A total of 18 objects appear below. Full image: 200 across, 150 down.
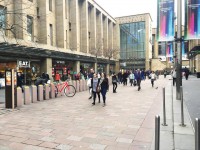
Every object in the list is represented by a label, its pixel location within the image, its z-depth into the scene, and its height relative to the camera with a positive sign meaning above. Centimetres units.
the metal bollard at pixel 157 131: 277 -81
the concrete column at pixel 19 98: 992 -121
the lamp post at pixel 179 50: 1034 +110
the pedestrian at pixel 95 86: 1027 -69
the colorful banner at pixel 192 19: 914 +236
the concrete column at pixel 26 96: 1059 -120
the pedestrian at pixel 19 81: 1490 -63
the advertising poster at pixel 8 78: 961 -24
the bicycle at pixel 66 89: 1361 -112
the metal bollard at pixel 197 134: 230 -71
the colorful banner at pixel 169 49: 2919 +321
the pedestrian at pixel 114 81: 1575 -70
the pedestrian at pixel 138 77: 1762 -45
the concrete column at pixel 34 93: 1135 -115
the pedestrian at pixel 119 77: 2545 -63
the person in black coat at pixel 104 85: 1028 -65
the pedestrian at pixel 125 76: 2267 -45
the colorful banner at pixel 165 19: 1089 +279
